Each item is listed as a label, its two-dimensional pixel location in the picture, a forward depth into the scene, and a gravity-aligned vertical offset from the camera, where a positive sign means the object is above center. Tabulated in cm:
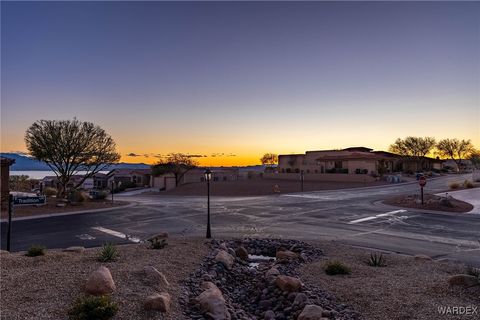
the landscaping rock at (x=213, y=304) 701 -274
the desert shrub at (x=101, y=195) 3450 -228
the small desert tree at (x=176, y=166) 6800 +115
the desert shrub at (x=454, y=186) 3919 -171
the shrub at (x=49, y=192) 3512 -204
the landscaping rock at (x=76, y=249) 1111 -250
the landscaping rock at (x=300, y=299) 789 -292
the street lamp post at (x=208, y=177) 1462 -24
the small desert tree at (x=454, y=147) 9445 +640
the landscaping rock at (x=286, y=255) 1184 -286
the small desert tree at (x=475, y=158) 9526 +357
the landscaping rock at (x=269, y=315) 775 -320
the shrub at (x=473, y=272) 828 -249
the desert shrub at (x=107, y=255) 940 -227
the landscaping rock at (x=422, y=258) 1097 -275
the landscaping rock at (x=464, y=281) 766 -242
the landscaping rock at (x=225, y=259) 1075 -274
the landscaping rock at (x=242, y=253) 1262 -296
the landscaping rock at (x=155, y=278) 783 -241
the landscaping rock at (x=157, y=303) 654 -247
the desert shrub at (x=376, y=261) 1041 -274
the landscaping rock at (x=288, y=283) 862 -280
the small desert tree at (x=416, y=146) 8375 +589
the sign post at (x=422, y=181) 2510 -73
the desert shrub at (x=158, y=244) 1175 -246
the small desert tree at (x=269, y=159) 12162 +430
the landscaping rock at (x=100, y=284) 686 -222
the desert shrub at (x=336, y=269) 965 -270
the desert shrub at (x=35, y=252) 1033 -235
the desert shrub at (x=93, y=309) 583 -232
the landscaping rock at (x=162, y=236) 1408 -261
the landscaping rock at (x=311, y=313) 693 -283
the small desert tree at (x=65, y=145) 3244 +258
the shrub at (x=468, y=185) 3988 -163
